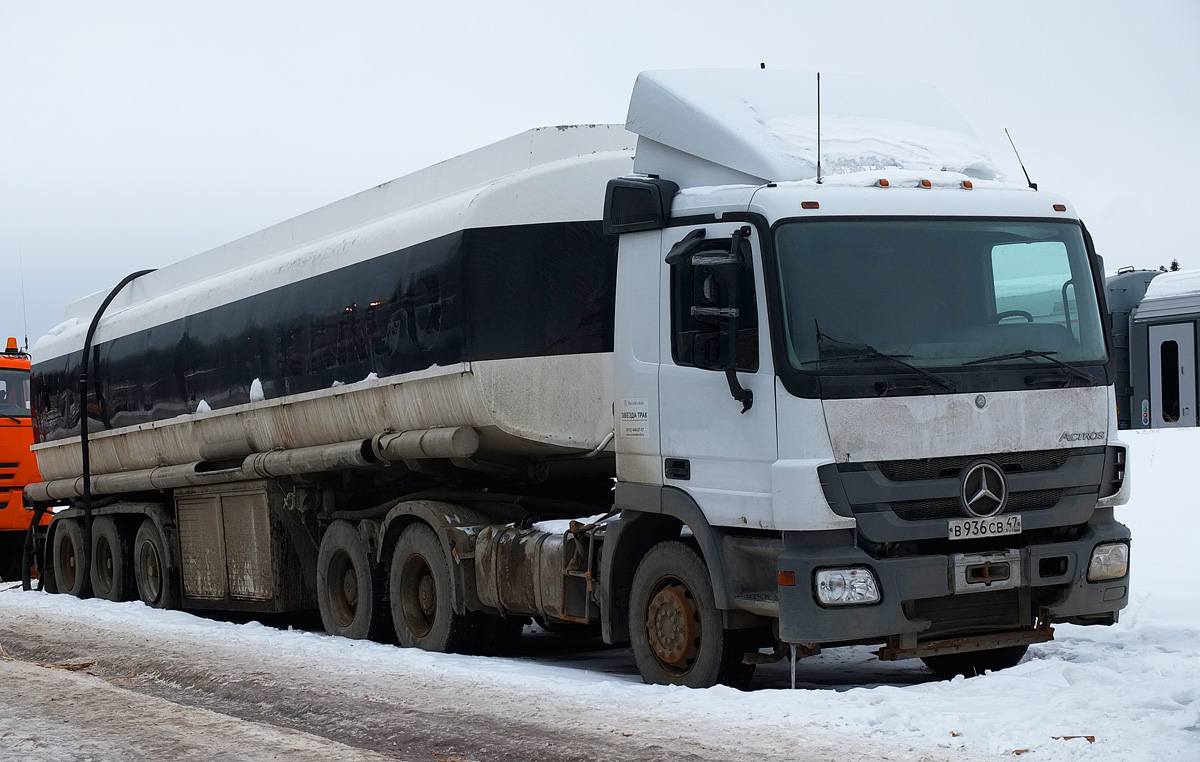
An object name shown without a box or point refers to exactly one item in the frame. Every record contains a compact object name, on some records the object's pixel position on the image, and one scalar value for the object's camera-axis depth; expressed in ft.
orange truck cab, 71.77
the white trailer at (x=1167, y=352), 71.56
